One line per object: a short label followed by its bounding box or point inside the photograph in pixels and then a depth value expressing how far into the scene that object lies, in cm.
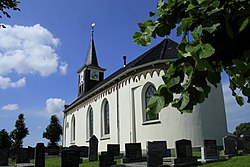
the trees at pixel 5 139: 3479
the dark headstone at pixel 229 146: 1275
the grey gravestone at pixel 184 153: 1074
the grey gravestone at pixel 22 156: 1590
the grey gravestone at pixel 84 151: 1989
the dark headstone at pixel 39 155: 1300
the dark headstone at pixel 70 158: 1010
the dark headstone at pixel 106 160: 1064
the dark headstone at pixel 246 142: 1526
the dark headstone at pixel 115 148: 1770
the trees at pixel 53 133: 4526
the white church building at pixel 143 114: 1714
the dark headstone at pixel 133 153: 1293
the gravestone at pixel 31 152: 2370
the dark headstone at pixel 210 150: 1129
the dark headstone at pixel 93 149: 1651
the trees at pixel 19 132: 3969
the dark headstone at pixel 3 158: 1697
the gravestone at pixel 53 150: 2662
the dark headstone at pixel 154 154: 1016
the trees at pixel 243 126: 6957
